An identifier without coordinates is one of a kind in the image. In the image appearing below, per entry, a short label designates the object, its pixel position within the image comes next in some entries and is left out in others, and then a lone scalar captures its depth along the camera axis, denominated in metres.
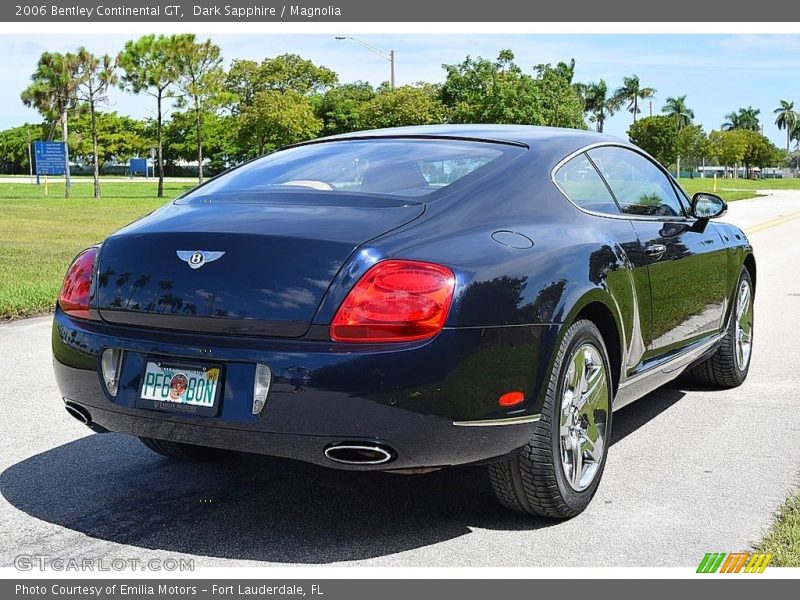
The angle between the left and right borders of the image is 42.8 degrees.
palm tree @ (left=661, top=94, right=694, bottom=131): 136.12
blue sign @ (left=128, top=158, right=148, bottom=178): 109.12
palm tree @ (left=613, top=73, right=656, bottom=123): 130.50
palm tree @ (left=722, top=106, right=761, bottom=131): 165.88
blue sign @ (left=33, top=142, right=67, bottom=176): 49.66
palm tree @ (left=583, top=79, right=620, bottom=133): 128.88
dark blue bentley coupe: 3.38
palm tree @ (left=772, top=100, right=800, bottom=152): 171.88
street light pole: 36.56
